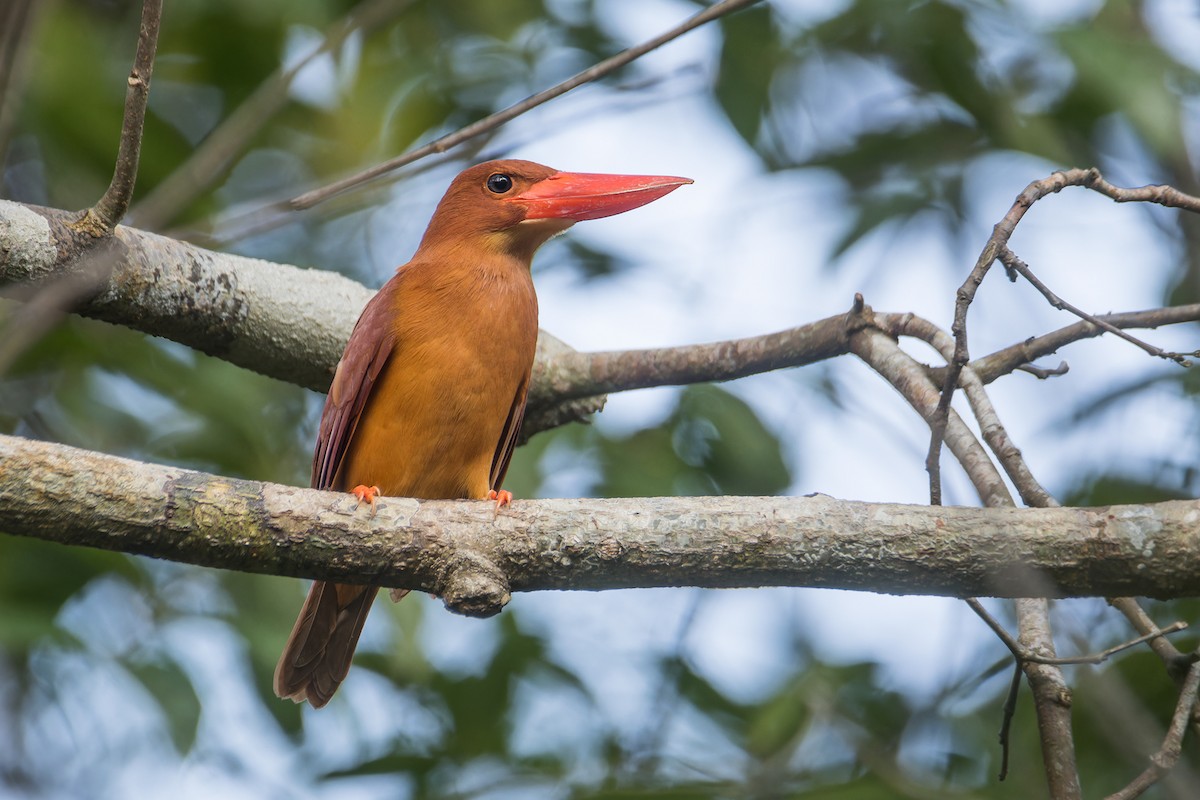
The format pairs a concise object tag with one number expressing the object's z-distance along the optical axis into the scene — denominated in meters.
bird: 7.20
